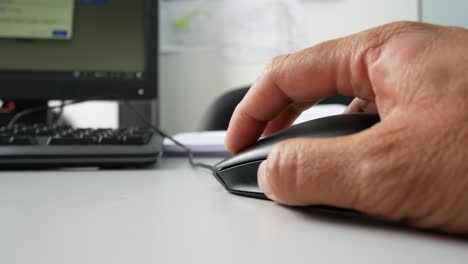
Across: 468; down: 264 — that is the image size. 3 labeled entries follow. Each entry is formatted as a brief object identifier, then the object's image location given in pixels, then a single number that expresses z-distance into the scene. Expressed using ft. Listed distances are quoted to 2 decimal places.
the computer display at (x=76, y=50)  2.10
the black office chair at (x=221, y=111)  2.95
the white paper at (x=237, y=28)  3.73
